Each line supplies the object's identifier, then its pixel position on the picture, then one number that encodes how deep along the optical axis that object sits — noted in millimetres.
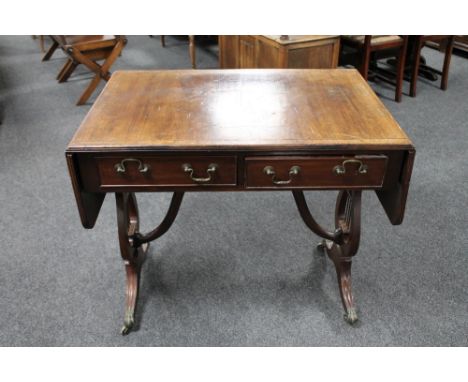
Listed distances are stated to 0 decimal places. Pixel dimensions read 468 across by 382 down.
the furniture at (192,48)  3824
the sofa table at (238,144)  1162
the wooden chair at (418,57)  3223
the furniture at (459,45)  4281
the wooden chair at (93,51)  3387
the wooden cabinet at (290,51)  2859
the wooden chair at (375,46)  3094
